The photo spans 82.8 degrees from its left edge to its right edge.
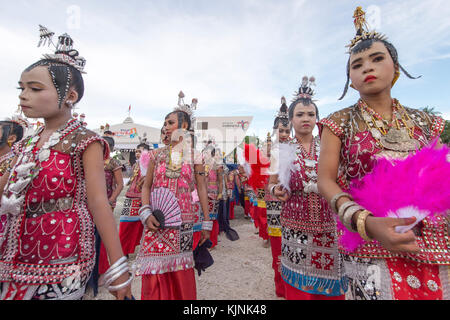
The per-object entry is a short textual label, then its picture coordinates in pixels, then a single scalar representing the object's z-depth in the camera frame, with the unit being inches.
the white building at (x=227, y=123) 1155.5
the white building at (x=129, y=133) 1023.6
